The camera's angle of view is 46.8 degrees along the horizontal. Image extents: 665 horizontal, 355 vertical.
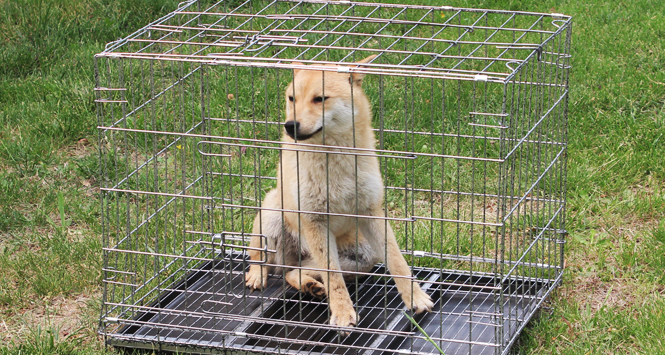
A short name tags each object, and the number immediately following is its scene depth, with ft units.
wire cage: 11.28
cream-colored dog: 11.65
